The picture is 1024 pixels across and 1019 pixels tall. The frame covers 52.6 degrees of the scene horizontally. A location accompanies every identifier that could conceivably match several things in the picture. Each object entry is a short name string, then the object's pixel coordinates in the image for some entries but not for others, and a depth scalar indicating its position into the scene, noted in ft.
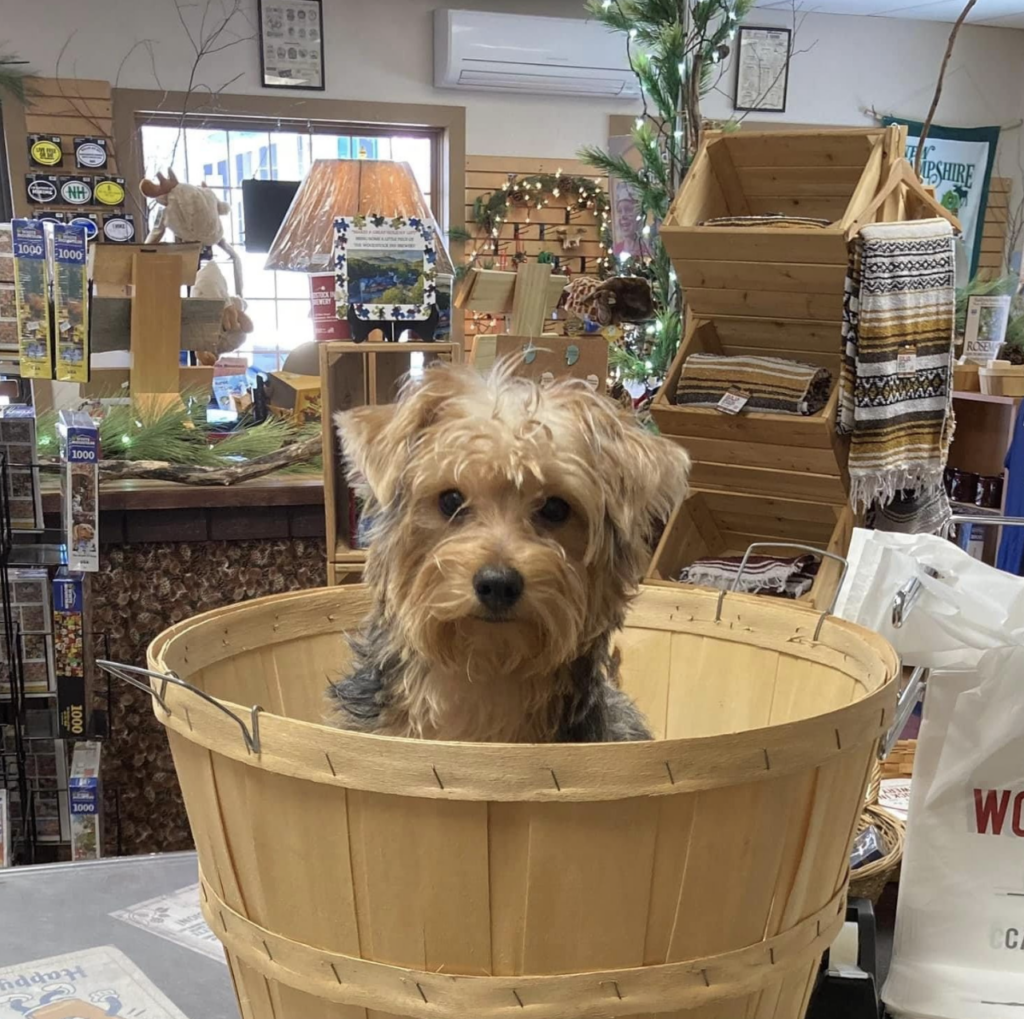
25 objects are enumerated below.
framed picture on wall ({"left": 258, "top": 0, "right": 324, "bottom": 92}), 21.16
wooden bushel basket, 2.63
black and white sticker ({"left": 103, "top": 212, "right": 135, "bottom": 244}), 20.52
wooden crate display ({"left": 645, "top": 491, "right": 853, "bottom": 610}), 10.66
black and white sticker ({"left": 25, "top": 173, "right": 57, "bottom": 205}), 20.17
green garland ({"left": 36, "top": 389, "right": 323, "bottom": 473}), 9.32
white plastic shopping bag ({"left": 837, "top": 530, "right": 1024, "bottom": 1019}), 3.92
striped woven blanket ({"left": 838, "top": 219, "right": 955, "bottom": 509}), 9.06
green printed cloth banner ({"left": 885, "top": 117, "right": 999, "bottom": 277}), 26.35
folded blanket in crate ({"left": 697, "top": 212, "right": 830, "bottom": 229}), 9.03
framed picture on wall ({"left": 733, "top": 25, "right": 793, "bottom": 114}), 24.31
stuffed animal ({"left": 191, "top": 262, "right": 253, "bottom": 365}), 12.00
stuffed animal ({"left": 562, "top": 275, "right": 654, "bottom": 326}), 11.67
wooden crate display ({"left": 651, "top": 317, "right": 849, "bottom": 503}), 9.66
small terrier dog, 4.05
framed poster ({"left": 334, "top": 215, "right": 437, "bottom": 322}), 7.99
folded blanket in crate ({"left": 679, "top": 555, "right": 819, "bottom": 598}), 10.03
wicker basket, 4.55
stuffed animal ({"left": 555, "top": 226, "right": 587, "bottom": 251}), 23.85
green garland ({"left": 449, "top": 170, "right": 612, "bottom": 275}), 22.91
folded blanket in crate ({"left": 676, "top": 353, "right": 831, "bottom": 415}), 9.72
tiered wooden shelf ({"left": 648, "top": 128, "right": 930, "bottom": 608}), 9.36
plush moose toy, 14.64
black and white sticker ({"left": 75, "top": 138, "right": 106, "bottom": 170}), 20.29
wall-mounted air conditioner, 21.77
